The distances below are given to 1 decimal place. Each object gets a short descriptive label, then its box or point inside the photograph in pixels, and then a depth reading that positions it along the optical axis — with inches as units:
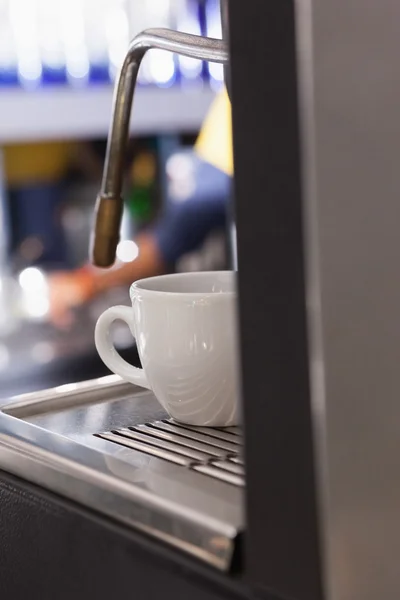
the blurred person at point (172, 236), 77.0
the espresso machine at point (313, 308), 17.2
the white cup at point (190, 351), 21.4
